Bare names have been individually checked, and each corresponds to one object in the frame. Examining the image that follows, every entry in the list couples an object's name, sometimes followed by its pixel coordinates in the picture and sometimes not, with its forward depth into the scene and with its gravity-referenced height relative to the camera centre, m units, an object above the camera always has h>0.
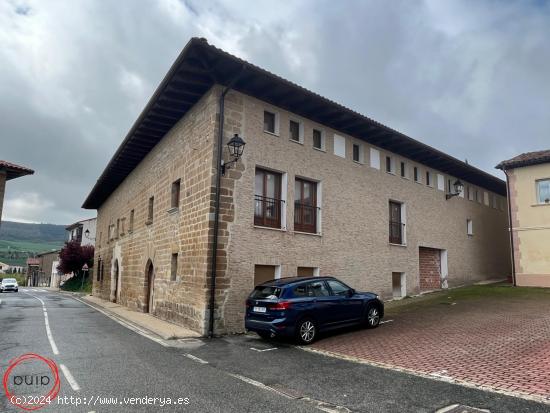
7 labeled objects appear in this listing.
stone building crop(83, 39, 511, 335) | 11.25 +2.40
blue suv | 8.88 -1.02
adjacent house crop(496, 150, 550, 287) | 18.81 +2.48
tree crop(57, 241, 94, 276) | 42.97 +0.42
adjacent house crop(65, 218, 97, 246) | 54.60 +4.42
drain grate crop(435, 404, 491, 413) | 4.83 -1.74
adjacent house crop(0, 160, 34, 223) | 14.60 +3.32
